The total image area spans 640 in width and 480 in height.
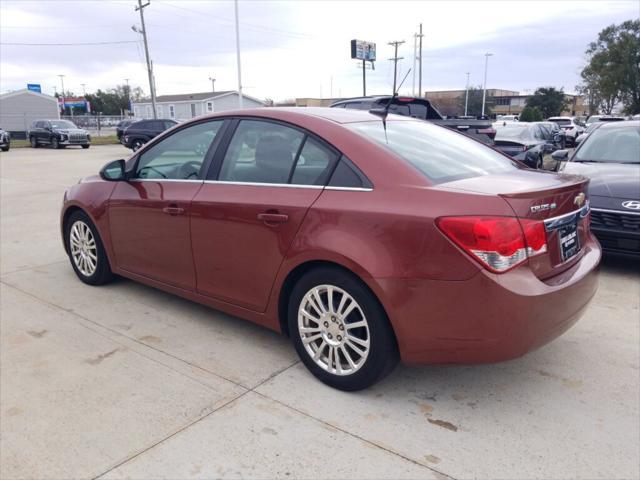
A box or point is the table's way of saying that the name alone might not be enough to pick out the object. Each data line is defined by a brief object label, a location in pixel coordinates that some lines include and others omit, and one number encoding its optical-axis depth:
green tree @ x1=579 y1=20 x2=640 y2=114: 46.09
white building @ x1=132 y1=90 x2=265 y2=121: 61.34
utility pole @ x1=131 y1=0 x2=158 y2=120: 38.09
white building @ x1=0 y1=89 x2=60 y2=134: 50.44
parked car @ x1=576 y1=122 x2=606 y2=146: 7.30
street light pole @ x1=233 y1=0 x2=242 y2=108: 37.09
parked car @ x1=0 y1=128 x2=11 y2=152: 26.83
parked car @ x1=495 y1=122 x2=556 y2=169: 10.56
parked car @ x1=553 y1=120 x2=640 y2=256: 4.90
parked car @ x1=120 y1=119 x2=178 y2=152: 24.67
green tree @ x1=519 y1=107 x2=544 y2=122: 41.17
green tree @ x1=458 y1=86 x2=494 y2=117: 77.53
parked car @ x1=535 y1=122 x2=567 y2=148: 13.90
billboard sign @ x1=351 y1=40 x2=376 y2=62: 53.28
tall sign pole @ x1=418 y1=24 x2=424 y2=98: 54.16
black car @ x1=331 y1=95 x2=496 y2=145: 9.77
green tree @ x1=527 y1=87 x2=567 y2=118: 65.81
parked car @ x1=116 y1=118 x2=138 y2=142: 30.88
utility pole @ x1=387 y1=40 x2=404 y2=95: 58.50
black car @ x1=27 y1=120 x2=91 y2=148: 28.27
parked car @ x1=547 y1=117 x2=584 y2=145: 23.78
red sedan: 2.53
